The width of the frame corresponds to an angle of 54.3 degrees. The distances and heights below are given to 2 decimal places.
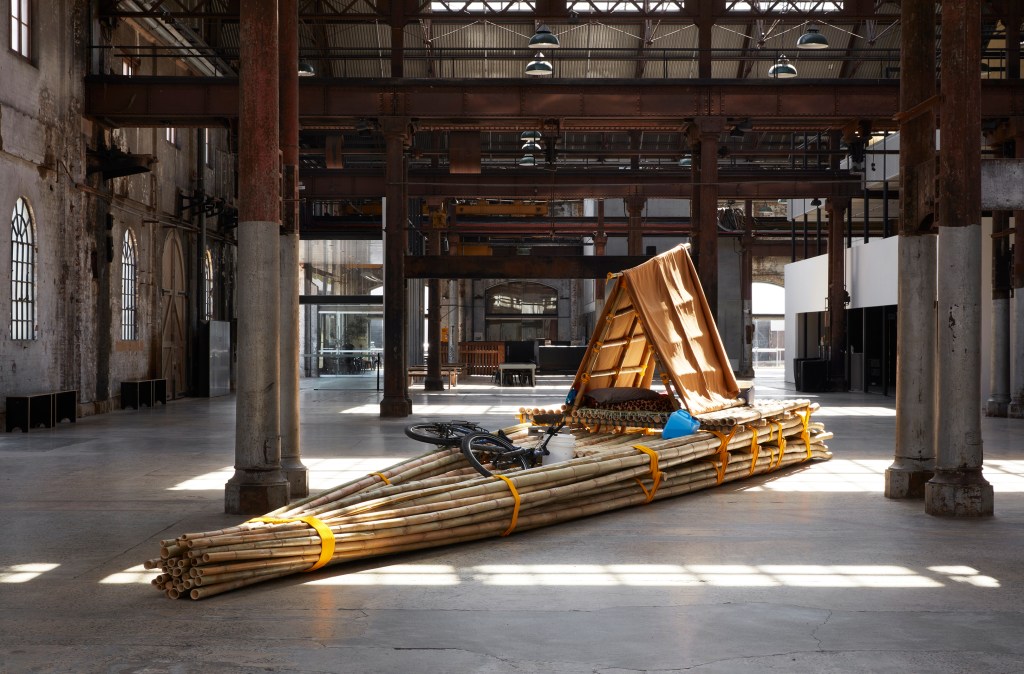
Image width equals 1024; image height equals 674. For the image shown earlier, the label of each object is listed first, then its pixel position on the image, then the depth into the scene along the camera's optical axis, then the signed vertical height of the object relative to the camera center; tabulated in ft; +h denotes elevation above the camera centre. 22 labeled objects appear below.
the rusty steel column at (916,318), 33.35 +0.74
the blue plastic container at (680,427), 37.47 -3.24
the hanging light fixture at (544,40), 61.82 +18.63
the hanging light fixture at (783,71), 67.00 +18.19
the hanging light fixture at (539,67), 63.57 +17.41
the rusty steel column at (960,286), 29.96 +1.62
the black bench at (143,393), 76.84 -4.03
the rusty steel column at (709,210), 65.67 +8.61
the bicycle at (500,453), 30.66 -3.53
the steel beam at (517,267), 72.02 +5.48
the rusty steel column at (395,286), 66.80 +3.73
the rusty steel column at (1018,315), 67.56 +1.70
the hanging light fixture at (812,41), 63.82 +19.20
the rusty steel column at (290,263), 33.53 +2.71
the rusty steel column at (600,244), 126.21 +12.39
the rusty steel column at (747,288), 124.98 +6.95
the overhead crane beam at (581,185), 90.58 +14.54
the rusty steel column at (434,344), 100.89 -0.29
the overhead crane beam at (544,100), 66.39 +16.14
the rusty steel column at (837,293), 98.17 +4.65
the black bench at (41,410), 57.21 -4.10
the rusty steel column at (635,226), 105.29 +12.54
